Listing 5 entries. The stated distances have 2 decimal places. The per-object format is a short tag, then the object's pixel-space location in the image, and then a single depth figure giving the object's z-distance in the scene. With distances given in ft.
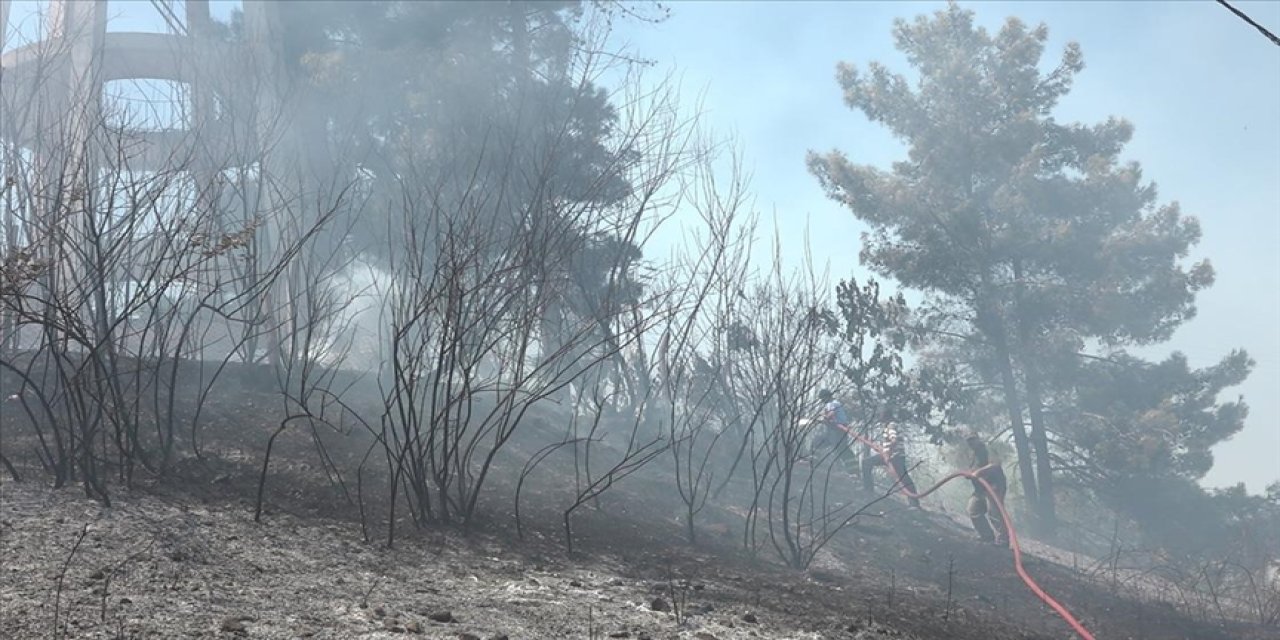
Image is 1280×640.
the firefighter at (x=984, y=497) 40.40
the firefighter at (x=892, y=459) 43.27
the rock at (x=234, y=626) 13.83
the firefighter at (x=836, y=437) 43.87
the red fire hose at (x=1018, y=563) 23.44
